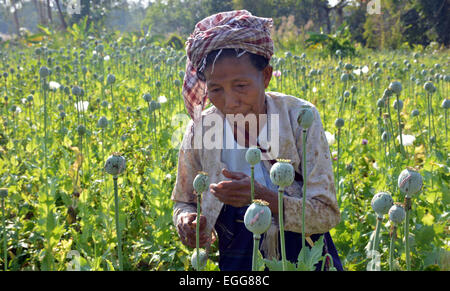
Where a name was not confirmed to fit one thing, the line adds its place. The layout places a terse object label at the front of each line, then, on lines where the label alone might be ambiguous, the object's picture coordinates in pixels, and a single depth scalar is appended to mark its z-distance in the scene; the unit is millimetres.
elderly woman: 1484
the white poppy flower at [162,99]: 3961
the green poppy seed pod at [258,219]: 850
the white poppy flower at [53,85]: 4395
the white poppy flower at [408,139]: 2809
